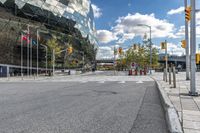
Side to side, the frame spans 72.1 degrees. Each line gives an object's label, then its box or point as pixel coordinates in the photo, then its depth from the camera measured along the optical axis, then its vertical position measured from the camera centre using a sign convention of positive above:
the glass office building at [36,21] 27.91 +11.82
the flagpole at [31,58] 31.57 +2.05
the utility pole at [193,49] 5.71 +0.71
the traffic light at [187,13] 7.09 +2.77
